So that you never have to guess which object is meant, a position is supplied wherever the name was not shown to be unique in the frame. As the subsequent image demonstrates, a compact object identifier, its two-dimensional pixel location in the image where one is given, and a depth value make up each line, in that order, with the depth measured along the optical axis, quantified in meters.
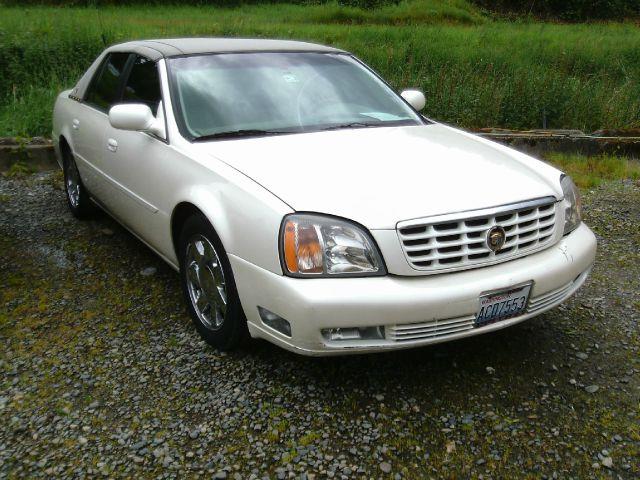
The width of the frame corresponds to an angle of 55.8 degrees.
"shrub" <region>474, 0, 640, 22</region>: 27.23
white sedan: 2.37
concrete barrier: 6.38
